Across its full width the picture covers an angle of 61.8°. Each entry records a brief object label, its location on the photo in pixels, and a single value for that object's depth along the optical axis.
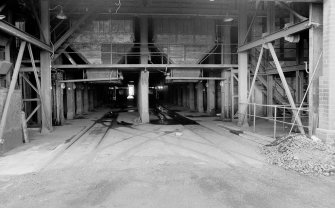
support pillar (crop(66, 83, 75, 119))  20.53
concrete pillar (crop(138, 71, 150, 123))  17.41
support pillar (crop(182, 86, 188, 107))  33.25
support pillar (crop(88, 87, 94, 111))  30.30
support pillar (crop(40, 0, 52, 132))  13.59
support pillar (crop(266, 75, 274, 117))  16.81
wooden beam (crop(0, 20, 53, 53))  8.89
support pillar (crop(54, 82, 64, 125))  16.64
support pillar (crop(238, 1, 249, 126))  15.24
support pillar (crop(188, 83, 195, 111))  29.31
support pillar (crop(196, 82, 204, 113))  25.66
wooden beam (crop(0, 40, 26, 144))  9.04
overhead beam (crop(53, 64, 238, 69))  16.09
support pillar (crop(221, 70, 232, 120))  18.36
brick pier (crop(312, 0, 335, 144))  8.41
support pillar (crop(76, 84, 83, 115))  23.94
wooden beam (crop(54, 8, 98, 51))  15.13
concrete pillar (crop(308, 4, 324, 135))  8.98
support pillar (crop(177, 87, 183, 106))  36.54
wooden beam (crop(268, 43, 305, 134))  9.72
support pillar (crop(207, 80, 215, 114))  22.72
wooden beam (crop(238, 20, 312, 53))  9.28
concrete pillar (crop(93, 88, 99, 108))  33.83
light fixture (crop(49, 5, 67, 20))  13.11
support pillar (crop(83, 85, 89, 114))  26.92
